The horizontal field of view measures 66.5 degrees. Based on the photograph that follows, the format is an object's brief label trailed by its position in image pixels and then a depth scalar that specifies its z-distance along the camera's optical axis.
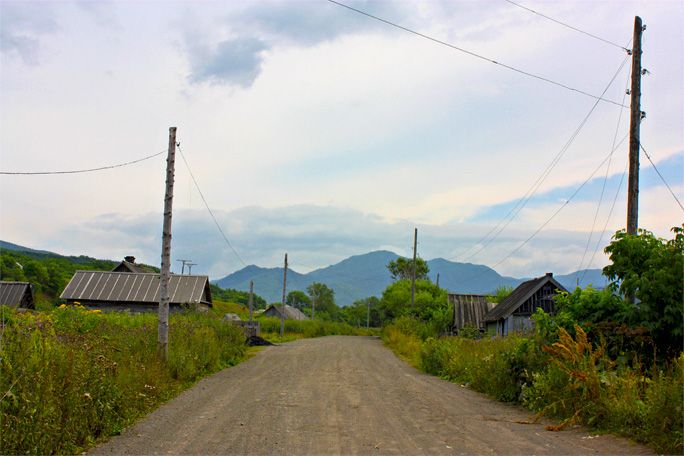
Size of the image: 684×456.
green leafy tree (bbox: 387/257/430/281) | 104.31
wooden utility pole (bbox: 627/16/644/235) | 12.47
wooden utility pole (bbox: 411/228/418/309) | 46.41
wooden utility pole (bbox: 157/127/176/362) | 15.10
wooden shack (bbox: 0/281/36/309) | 35.34
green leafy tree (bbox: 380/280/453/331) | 51.15
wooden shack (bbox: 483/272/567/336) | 28.84
